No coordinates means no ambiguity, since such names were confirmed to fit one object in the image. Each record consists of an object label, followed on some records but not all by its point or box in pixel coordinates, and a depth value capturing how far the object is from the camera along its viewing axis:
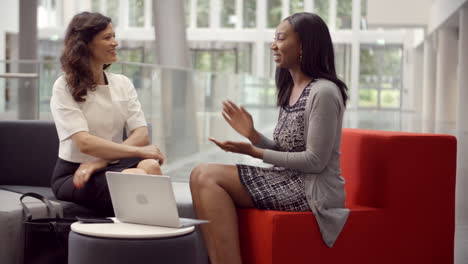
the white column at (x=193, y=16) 36.25
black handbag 3.41
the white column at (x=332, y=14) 35.57
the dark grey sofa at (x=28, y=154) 4.51
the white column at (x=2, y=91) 9.46
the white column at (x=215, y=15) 36.12
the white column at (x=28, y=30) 14.30
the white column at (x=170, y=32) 10.21
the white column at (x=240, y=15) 36.12
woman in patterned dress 3.34
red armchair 3.54
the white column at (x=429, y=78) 30.55
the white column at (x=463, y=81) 18.83
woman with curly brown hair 3.62
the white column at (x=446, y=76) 25.14
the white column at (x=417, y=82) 36.44
